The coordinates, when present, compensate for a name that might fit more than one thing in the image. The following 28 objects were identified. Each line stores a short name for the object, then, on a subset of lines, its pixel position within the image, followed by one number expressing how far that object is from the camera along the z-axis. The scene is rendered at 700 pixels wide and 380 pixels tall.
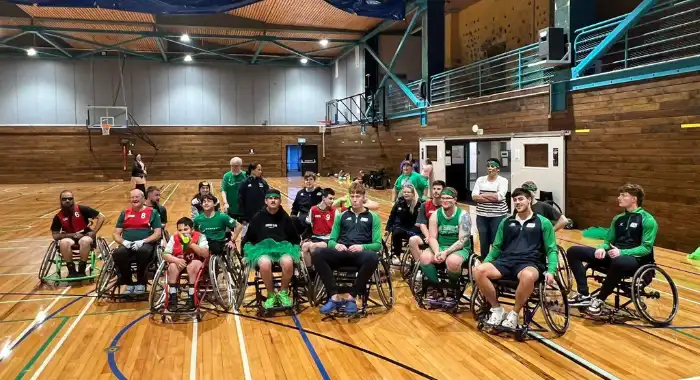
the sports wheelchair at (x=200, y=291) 4.82
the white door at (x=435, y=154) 15.08
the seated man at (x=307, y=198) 6.30
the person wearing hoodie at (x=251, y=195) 6.75
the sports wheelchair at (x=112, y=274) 5.36
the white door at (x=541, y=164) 10.09
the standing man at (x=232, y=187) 7.28
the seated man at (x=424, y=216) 5.55
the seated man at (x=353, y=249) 4.82
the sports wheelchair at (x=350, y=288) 4.89
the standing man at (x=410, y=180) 7.57
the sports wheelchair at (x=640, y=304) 4.42
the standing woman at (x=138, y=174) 12.59
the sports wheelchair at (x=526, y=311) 4.21
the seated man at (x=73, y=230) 6.04
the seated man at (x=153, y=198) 6.39
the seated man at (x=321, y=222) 5.45
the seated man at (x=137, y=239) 5.27
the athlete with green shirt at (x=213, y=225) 5.54
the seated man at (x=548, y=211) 5.33
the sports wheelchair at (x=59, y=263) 5.94
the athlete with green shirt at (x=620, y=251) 4.52
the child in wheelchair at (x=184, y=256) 4.82
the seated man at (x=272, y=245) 4.87
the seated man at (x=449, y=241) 4.86
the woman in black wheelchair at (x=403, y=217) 6.15
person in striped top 5.95
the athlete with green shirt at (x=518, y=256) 4.24
